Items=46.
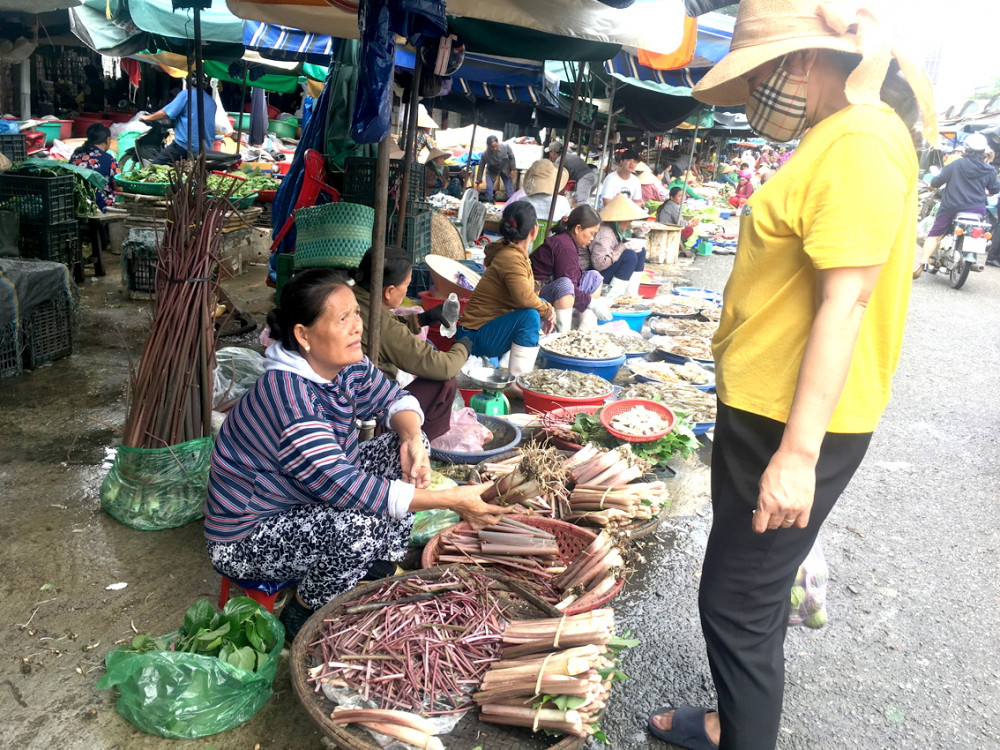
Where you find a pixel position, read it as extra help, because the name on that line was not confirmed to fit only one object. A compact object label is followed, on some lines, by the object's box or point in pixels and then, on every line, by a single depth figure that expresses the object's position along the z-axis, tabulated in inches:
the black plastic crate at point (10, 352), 175.3
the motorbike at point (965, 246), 404.2
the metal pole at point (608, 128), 382.3
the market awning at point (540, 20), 163.2
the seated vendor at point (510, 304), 190.7
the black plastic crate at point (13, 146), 258.2
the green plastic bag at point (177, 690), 80.0
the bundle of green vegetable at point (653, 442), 154.2
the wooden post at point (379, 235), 118.0
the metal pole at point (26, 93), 450.6
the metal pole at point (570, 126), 246.3
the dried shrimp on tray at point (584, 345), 207.5
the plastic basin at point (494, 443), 144.9
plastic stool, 96.2
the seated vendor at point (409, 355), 140.3
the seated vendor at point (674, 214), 468.4
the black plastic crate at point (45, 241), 231.8
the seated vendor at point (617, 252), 288.0
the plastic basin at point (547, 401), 174.9
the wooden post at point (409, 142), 153.6
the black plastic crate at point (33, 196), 226.2
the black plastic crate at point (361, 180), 213.5
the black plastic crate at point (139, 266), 252.1
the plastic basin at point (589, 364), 203.2
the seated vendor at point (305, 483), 86.7
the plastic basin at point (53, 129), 471.8
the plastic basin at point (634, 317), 263.1
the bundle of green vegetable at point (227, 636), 84.6
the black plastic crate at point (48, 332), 184.3
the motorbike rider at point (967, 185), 421.7
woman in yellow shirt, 58.6
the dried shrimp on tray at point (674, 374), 204.8
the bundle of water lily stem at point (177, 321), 120.0
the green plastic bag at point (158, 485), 120.5
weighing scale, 179.2
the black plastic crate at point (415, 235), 217.4
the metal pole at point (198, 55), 157.9
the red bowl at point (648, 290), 326.0
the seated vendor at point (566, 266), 242.8
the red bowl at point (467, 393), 188.4
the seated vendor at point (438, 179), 535.5
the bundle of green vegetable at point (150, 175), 304.5
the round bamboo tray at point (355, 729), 72.9
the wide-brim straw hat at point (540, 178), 342.0
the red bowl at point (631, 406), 150.3
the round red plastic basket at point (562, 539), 112.6
